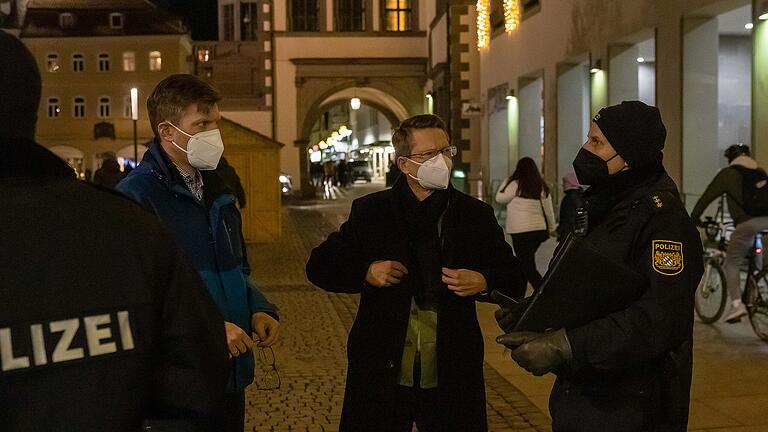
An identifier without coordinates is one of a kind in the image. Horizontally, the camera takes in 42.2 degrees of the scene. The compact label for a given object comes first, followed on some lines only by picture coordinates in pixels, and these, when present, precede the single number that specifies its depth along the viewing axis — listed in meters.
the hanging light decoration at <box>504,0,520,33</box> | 21.69
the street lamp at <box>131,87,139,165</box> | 21.33
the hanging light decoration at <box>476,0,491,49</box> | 25.36
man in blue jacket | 3.46
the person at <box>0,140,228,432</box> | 1.60
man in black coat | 3.73
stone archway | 41.72
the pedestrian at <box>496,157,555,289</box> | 10.73
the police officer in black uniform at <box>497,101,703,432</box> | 2.89
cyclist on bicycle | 8.93
